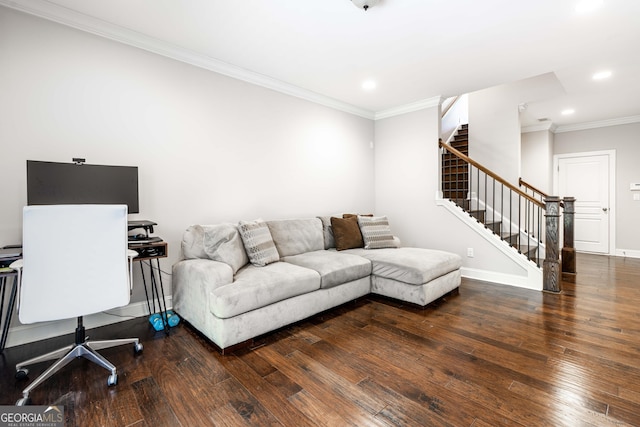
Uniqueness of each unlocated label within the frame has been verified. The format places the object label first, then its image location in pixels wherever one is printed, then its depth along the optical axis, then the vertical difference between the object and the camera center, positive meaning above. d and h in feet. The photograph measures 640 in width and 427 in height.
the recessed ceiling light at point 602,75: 12.16 +5.32
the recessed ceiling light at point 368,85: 12.78 +5.27
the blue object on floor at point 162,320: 8.54 -3.09
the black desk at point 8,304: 7.14 -2.16
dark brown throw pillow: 12.74 -1.04
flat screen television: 7.13 +0.68
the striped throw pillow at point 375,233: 12.81 -1.05
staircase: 15.78 +0.62
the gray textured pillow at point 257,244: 9.63 -1.09
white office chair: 5.53 -1.08
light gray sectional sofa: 7.57 -1.90
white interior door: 19.85 +0.91
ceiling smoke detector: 7.38 +4.98
